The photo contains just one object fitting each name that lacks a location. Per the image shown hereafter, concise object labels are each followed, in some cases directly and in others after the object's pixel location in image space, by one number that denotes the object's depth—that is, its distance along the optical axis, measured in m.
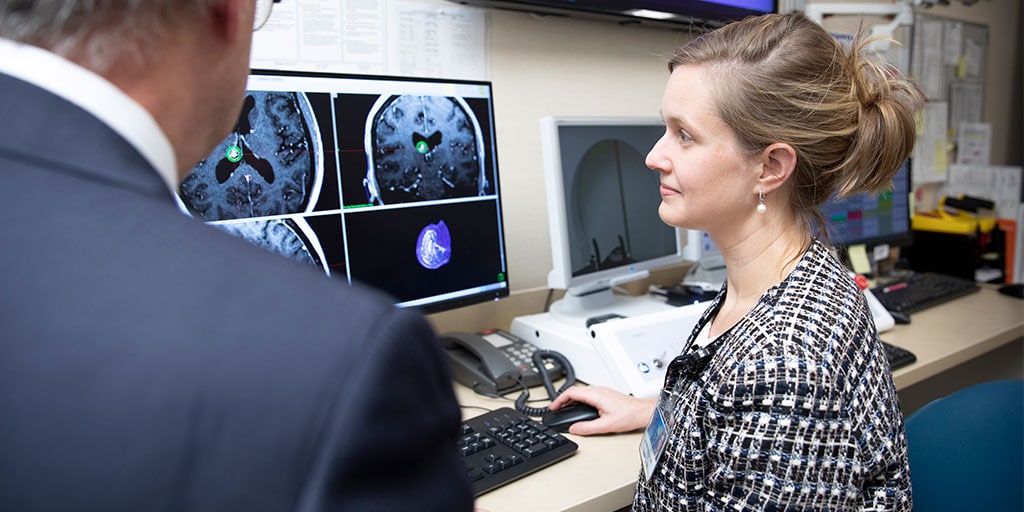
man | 0.38
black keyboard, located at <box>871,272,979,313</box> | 2.08
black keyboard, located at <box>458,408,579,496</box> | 1.05
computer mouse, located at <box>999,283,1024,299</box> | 2.24
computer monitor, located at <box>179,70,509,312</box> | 1.21
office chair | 1.06
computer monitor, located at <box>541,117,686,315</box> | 1.58
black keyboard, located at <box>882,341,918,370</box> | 1.58
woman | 0.86
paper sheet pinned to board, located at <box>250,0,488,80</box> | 1.49
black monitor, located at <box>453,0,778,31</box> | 1.73
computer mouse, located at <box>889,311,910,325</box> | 1.93
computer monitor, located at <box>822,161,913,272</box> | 2.31
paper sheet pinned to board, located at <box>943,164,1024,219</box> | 2.90
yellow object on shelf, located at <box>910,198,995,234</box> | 2.63
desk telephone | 1.41
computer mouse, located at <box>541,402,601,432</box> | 1.24
